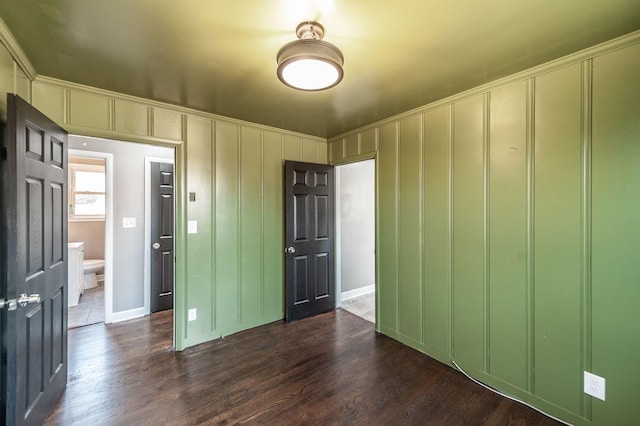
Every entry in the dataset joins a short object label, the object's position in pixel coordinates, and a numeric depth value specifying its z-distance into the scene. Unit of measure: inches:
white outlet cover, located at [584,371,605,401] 65.8
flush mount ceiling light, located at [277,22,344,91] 58.2
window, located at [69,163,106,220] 200.8
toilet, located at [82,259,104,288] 180.5
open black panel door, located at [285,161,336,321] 133.0
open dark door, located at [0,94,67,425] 54.1
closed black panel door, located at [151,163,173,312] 143.8
